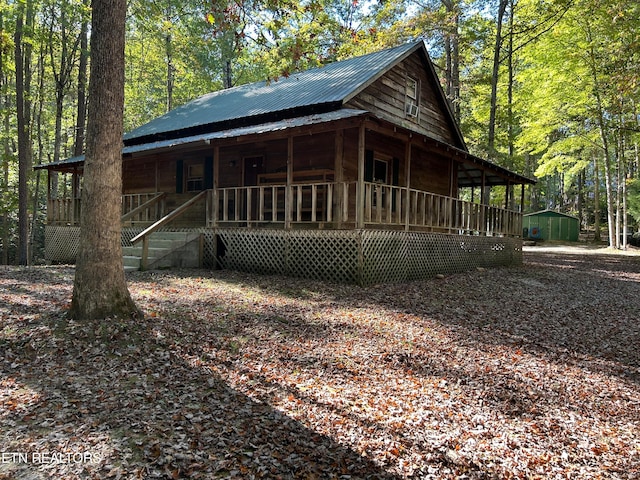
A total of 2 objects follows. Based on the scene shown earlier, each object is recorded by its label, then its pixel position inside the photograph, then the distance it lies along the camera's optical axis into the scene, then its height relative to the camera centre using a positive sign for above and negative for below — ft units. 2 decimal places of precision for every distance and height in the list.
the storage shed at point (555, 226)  121.60 +3.89
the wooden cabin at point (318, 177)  33.17 +6.27
